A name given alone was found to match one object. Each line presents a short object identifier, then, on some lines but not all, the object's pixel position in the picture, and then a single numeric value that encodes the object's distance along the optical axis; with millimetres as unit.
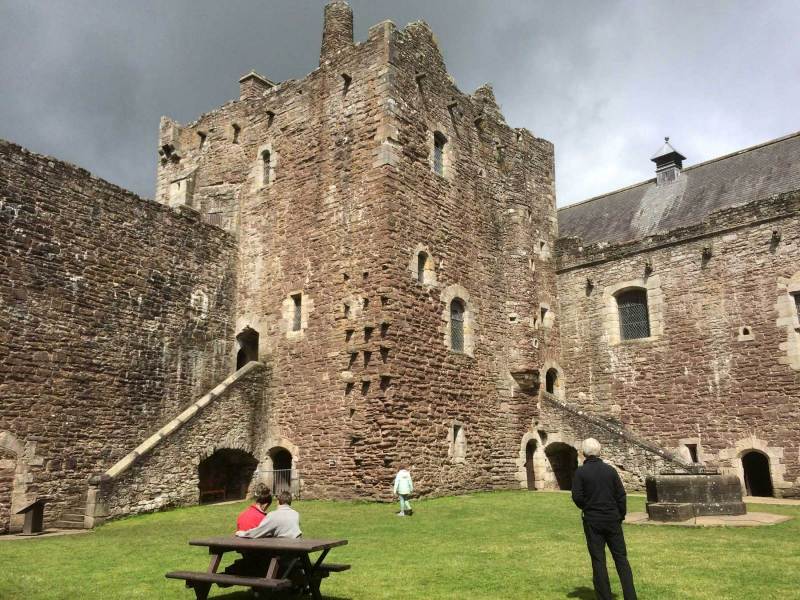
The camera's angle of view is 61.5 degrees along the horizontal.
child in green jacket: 13492
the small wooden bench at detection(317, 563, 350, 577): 6477
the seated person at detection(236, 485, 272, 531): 6887
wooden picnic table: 5934
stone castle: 14891
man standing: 6102
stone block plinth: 11703
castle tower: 16016
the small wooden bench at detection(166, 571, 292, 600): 5770
